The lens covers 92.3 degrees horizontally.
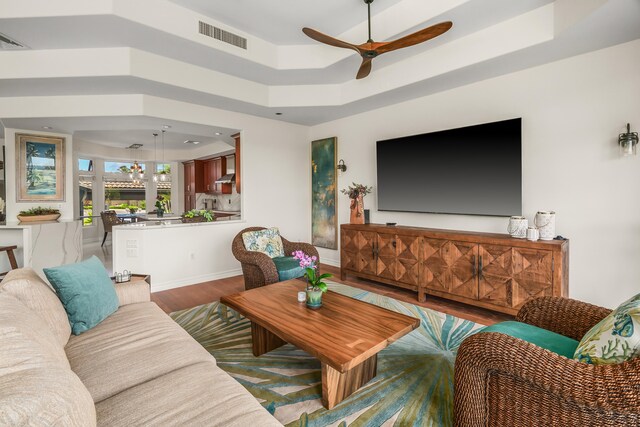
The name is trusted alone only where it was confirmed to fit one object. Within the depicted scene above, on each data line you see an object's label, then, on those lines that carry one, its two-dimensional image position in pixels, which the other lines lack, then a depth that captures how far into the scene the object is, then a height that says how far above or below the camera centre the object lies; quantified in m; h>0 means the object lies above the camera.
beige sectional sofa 0.78 -0.75
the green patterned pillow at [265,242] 3.88 -0.43
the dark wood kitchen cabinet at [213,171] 7.82 +0.99
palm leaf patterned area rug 1.77 -1.18
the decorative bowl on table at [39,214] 4.65 -0.07
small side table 2.61 -0.61
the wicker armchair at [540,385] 1.08 -0.71
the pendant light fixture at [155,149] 6.82 +1.62
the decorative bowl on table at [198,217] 5.02 -0.13
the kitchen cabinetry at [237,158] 5.05 +0.83
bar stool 3.96 -0.59
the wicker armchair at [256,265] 3.30 -0.62
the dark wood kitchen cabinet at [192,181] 8.57 +0.81
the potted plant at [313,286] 2.31 -0.59
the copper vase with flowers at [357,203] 4.59 +0.07
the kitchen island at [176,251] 4.11 -0.59
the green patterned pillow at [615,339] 1.15 -0.52
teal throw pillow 1.89 -0.54
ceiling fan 2.36 +1.37
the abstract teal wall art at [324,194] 5.43 +0.26
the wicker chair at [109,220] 7.07 -0.24
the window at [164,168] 9.45 +1.30
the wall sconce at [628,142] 2.68 +0.56
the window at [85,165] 7.76 +1.15
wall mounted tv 3.30 +0.44
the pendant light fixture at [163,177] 7.51 +0.79
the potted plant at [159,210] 5.87 -0.02
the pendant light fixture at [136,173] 7.79 +0.94
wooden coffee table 1.72 -0.77
